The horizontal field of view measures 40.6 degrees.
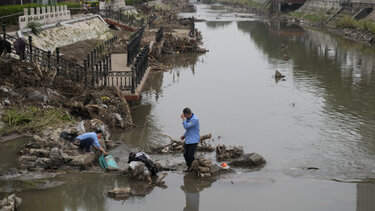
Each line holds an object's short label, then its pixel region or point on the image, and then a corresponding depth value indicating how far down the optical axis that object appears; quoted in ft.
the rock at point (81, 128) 49.53
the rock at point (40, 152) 43.47
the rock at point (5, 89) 54.29
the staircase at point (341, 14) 209.56
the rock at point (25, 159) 42.63
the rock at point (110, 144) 50.66
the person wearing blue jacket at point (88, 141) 44.68
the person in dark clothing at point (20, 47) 64.85
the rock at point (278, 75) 97.66
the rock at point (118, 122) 58.11
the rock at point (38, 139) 45.70
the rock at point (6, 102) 52.44
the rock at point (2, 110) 50.36
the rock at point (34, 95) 55.90
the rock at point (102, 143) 48.41
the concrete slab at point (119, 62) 89.97
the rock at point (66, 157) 43.45
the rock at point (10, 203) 33.78
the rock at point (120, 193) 38.40
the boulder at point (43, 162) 42.42
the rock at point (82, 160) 43.37
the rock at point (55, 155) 43.09
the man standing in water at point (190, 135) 42.01
